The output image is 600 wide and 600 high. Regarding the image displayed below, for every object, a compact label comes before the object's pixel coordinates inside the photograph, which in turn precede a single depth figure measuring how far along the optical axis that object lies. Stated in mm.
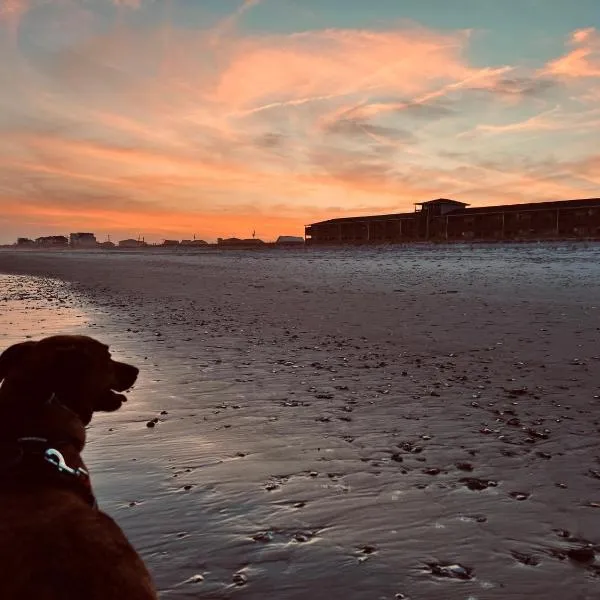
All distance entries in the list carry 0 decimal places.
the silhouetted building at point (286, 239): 154375
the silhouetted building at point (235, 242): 138825
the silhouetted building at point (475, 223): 60950
